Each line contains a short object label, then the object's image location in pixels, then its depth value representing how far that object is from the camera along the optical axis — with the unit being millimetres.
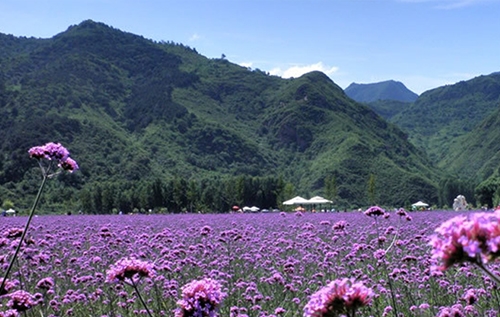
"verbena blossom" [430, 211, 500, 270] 1875
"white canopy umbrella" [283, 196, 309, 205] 54969
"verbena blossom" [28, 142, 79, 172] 3830
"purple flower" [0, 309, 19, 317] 3886
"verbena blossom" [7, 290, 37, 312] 3854
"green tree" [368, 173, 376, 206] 67438
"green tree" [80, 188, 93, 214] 57375
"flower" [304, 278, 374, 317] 2340
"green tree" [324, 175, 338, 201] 68688
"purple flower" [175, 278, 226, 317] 2977
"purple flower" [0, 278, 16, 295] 4555
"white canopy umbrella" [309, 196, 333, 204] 53750
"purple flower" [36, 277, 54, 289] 5066
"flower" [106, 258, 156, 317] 3270
